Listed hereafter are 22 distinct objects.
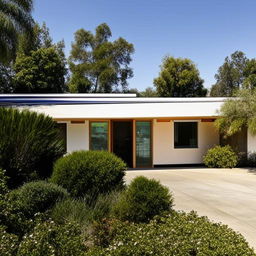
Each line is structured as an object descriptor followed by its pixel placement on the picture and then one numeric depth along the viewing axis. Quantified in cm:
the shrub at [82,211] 594
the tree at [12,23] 2042
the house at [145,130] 1585
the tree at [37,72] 3359
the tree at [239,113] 1461
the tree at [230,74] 5325
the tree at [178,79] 3656
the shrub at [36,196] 622
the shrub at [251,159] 1617
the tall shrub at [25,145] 786
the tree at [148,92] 5561
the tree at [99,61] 4175
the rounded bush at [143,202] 580
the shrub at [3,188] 579
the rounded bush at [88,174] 693
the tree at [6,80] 3556
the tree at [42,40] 3441
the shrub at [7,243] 399
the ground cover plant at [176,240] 390
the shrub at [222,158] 1591
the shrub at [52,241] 399
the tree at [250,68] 4899
